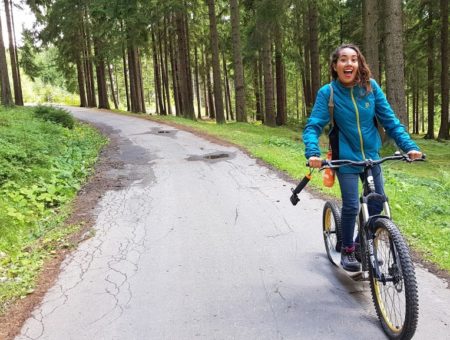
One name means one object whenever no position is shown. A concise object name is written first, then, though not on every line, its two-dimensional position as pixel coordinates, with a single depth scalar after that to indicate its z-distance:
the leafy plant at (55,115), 17.89
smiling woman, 3.88
